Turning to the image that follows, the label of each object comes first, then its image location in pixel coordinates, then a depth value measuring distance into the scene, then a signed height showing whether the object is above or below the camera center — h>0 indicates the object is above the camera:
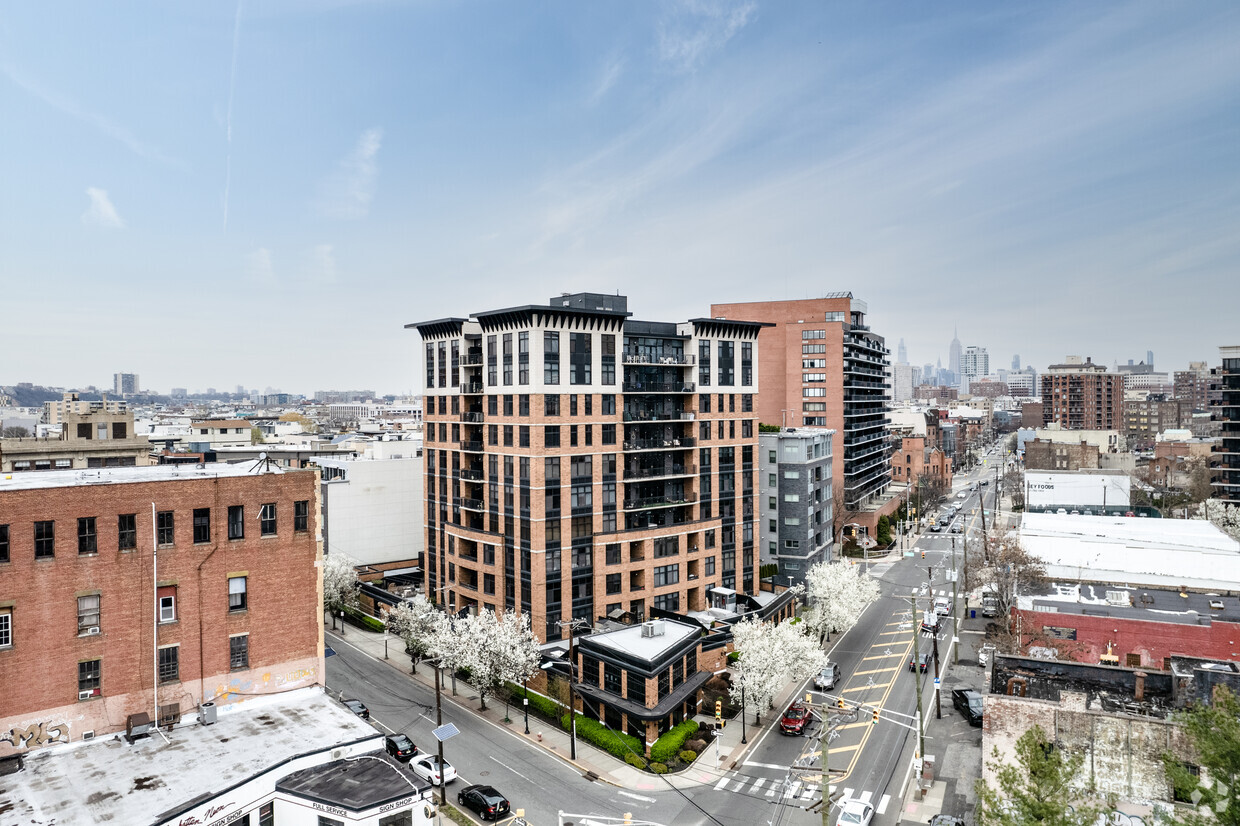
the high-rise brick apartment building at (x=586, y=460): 62.62 -4.72
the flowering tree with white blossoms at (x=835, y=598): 66.50 -18.01
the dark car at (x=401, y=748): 44.75 -21.13
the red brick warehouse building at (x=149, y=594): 31.97 -8.81
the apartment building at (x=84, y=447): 79.62 -3.59
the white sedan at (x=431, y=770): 41.94 -21.42
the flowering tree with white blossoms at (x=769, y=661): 49.09 -17.87
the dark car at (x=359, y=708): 49.78 -20.88
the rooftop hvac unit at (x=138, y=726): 32.78 -14.48
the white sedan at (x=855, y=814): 36.70 -21.11
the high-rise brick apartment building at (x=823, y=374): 110.56 +5.62
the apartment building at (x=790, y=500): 82.94 -10.64
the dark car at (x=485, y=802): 38.31 -21.19
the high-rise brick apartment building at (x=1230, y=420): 105.88 -2.18
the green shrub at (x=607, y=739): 46.16 -21.73
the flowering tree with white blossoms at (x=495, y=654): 51.03 -17.49
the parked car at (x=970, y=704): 50.28 -21.43
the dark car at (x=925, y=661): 61.66 -22.28
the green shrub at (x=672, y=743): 44.98 -21.68
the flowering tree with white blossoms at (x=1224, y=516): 95.50 -15.65
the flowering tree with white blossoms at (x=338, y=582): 73.75 -17.51
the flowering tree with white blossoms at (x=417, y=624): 60.78 -18.45
